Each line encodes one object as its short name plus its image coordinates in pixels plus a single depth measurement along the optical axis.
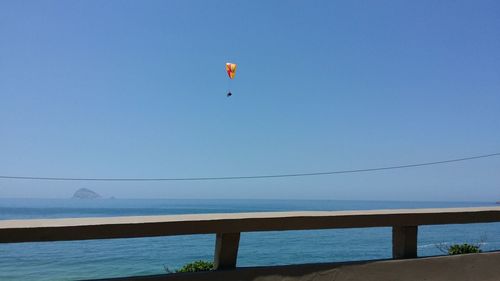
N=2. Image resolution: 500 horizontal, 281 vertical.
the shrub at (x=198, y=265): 5.53
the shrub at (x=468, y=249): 5.59
